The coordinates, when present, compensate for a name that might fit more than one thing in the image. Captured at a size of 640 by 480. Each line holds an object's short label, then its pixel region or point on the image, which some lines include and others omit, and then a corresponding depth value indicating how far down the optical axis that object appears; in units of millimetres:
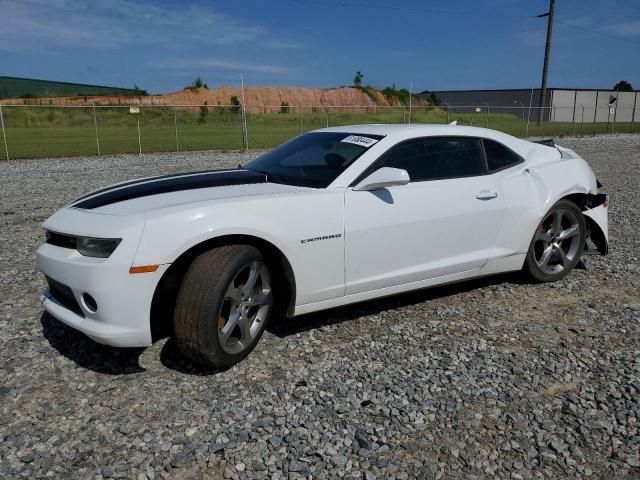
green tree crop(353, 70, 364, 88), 72312
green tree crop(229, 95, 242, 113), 58359
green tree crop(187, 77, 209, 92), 65500
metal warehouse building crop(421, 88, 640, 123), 64062
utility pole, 36812
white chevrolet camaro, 3045
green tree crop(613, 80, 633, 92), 91312
